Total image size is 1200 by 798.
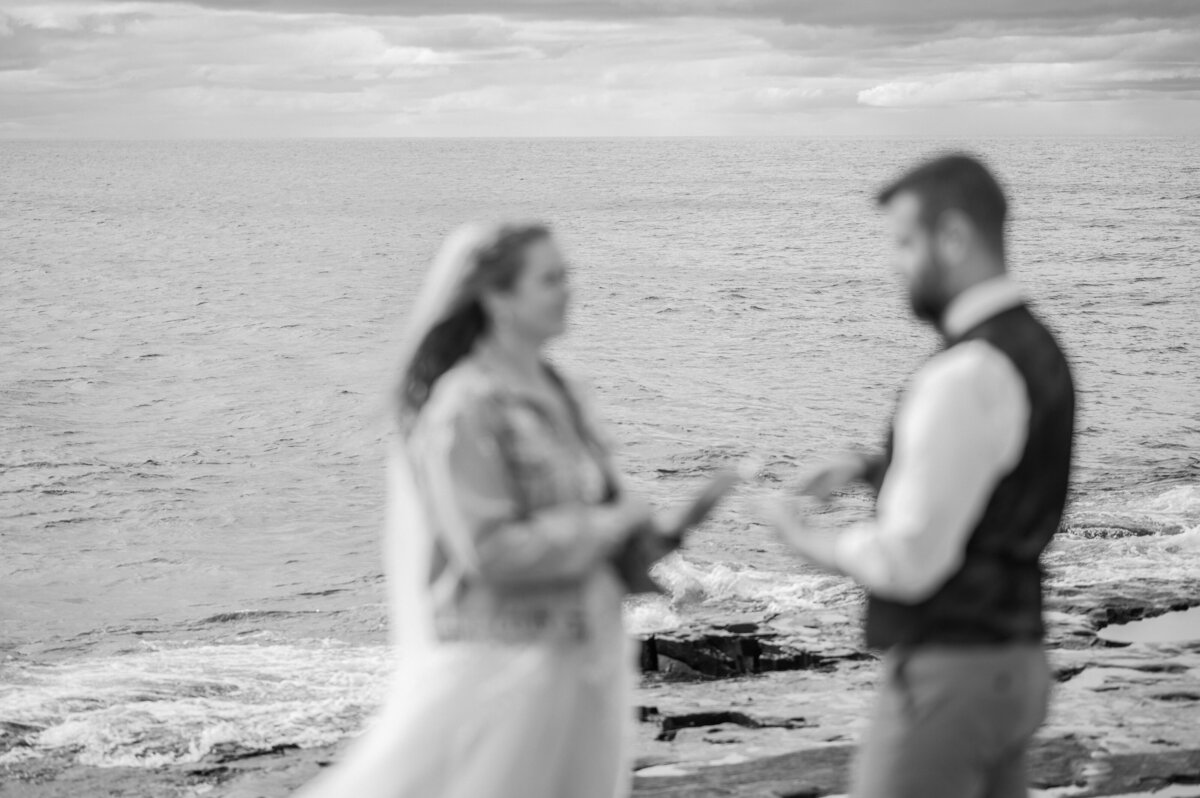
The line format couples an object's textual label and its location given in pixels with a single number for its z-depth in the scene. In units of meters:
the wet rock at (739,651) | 10.05
